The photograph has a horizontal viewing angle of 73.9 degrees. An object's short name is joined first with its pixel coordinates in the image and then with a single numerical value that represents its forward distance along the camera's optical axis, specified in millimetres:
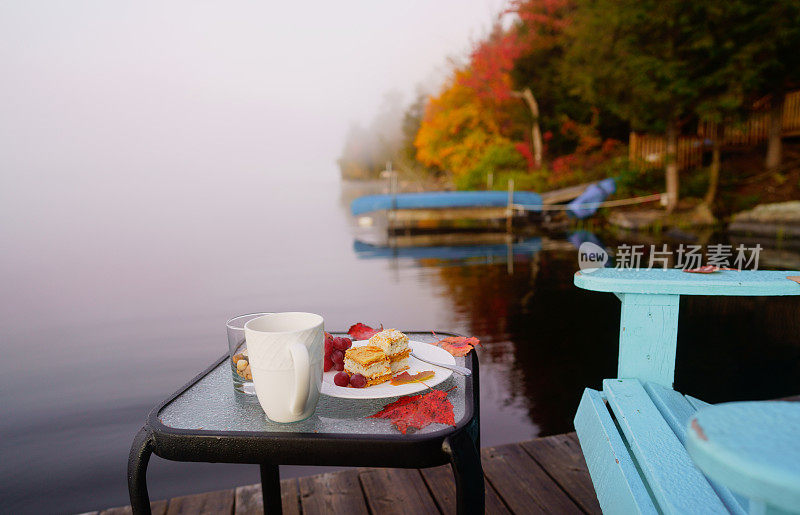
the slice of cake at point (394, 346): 1273
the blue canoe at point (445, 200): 15125
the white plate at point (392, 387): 1157
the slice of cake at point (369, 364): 1230
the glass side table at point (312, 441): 1003
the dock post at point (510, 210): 14784
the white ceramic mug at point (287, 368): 983
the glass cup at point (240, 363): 1193
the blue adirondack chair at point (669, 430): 526
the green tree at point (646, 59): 11789
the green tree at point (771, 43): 11039
